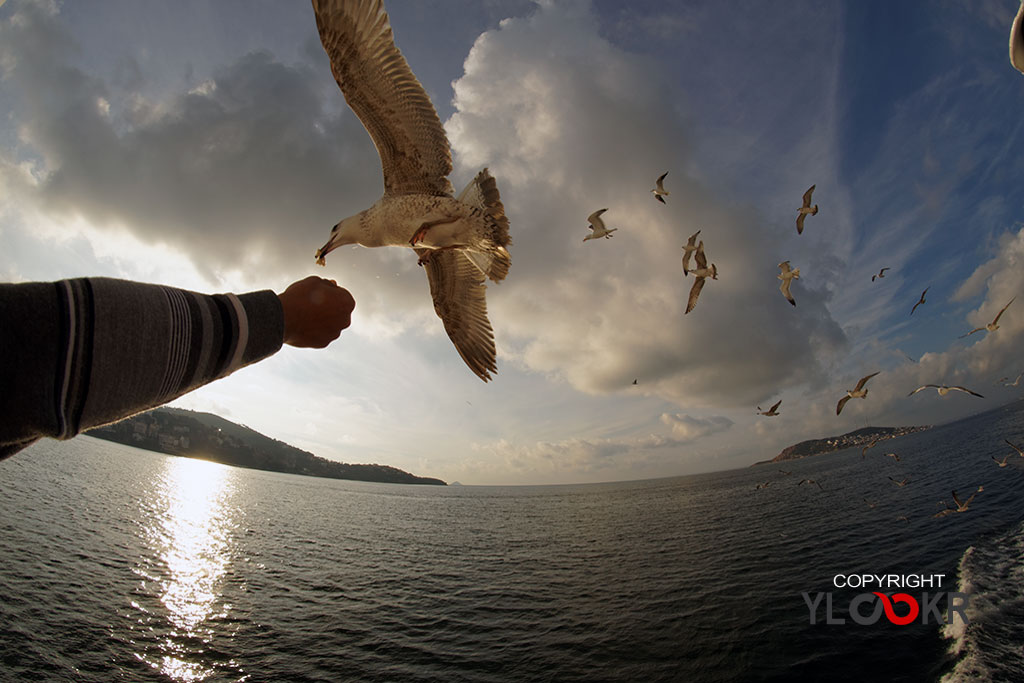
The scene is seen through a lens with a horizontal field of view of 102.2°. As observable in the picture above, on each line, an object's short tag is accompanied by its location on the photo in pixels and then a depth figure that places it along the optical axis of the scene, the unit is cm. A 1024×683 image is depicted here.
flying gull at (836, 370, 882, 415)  1374
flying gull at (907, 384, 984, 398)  1394
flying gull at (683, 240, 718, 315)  1192
